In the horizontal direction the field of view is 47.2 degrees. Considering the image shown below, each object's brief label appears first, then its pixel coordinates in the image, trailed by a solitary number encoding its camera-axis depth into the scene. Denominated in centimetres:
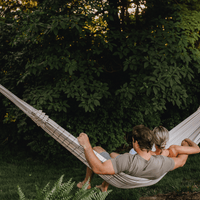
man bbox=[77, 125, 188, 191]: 156
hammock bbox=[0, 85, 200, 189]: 172
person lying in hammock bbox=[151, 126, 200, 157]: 179
